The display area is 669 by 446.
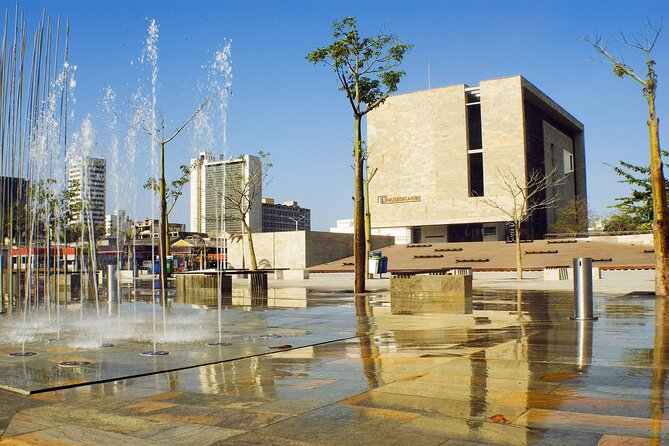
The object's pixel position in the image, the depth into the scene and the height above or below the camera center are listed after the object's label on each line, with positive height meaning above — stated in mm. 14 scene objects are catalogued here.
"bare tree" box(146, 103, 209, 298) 23197 +2545
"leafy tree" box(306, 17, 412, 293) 18578 +5744
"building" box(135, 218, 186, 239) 76875 +3779
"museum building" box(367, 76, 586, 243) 73438 +12907
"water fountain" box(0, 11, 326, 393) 6105 -1124
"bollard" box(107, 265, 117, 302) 15606 -503
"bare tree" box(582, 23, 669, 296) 15375 +1325
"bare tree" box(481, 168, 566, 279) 68938 +7082
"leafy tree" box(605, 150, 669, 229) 20875 +1999
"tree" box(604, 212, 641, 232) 70462 +3432
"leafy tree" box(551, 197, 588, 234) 75000 +4410
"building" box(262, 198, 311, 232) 173750 +12907
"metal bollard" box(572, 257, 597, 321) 10039 -676
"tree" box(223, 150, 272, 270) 43819 +5802
